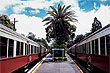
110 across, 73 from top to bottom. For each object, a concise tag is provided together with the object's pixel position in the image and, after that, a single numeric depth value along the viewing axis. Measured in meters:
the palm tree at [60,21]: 28.70
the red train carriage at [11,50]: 6.56
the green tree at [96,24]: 62.69
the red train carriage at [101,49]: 7.12
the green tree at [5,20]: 25.61
